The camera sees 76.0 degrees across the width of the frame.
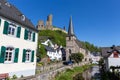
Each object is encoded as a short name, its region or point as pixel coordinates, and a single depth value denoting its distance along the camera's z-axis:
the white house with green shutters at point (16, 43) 8.64
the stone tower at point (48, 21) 75.33
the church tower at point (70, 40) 38.61
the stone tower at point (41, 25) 74.27
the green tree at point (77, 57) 31.18
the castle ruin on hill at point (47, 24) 74.32
